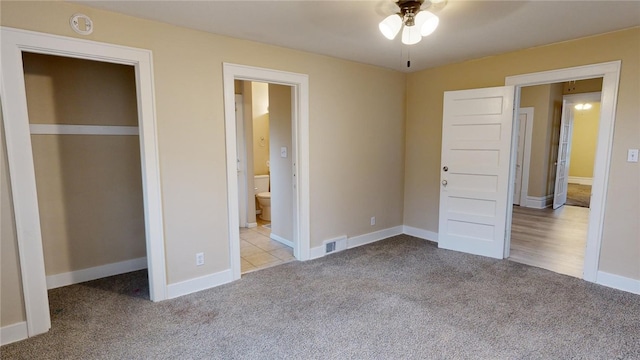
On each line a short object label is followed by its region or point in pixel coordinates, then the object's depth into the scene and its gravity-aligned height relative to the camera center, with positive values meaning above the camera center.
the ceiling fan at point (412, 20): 2.03 +0.81
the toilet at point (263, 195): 5.61 -0.83
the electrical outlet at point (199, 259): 3.04 -1.05
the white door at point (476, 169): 3.66 -0.26
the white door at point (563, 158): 6.64 -0.22
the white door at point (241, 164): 5.10 -0.27
